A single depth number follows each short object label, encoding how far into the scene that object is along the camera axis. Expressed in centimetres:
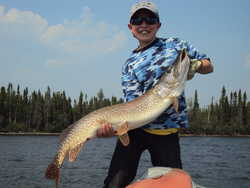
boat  264
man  368
